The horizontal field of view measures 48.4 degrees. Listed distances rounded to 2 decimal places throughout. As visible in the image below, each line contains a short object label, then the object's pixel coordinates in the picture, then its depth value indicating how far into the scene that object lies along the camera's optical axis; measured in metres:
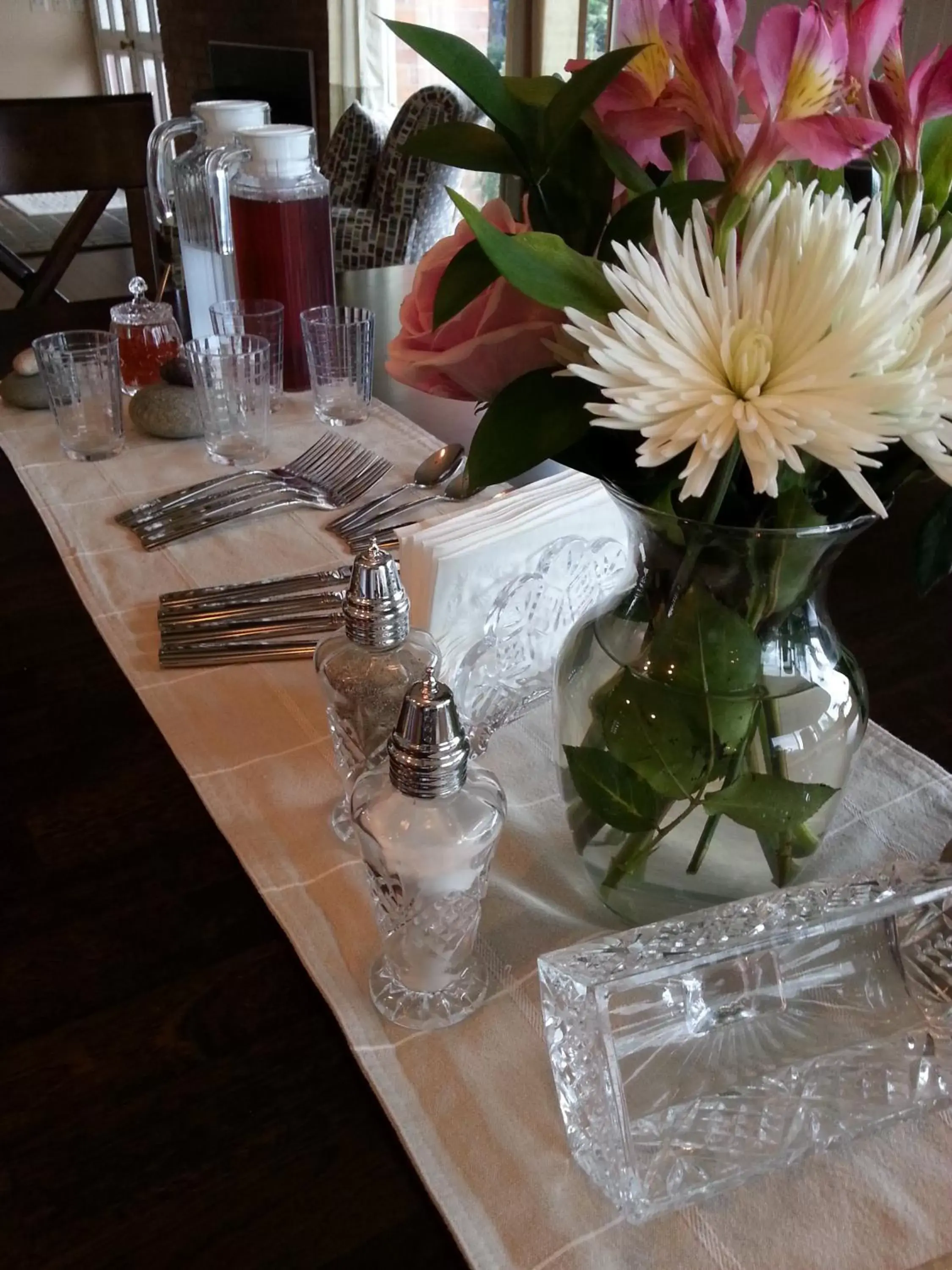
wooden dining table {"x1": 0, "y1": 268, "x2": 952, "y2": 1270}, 0.33
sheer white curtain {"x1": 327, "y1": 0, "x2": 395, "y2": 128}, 3.35
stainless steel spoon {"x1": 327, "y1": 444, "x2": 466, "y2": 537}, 0.82
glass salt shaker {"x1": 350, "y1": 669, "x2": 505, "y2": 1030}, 0.38
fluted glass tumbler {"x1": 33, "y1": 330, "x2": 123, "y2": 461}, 0.85
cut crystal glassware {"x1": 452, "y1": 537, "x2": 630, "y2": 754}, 0.55
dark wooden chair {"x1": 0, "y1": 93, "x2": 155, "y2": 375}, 1.46
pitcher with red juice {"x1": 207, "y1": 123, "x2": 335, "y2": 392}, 0.91
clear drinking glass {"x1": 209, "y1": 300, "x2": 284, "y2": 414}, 0.93
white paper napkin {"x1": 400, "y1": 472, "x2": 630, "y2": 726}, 0.54
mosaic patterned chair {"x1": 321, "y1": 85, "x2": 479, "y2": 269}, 2.53
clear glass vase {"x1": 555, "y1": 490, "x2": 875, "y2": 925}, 0.37
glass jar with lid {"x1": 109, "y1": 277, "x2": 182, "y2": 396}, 0.99
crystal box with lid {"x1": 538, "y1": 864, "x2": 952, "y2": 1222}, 0.34
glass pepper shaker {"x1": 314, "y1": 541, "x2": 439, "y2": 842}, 0.46
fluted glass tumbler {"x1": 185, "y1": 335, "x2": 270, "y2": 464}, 0.84
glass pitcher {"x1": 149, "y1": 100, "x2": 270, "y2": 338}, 0.99
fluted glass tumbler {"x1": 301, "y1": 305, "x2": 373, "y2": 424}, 0.93
